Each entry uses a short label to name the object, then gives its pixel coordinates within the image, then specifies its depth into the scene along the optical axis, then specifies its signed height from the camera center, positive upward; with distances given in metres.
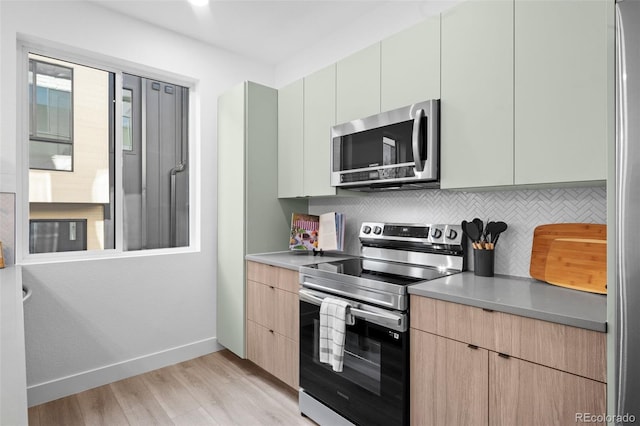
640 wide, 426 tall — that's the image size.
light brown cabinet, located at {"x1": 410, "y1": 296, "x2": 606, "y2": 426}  1.16 -0.58
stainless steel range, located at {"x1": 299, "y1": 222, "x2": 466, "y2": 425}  1.66 -0.53
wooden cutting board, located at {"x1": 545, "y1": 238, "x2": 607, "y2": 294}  1.49 -0.23
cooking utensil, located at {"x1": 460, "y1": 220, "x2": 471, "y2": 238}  1.97 -0.08
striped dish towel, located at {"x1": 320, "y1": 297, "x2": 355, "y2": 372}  1.83 -0.62
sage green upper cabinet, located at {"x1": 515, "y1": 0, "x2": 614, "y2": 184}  1.32 +0.47
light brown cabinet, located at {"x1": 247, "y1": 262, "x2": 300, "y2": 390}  2.32 -0.76
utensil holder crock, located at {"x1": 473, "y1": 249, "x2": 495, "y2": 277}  1.84 -0.26
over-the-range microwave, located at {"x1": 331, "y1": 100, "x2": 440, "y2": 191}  1.83 +0.35
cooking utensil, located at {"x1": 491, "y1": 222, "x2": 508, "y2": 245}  1.86 -0.10
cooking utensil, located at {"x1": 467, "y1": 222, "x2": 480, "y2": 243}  1.94 -0.11
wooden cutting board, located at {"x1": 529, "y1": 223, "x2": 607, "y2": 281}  1.60 -0.11
